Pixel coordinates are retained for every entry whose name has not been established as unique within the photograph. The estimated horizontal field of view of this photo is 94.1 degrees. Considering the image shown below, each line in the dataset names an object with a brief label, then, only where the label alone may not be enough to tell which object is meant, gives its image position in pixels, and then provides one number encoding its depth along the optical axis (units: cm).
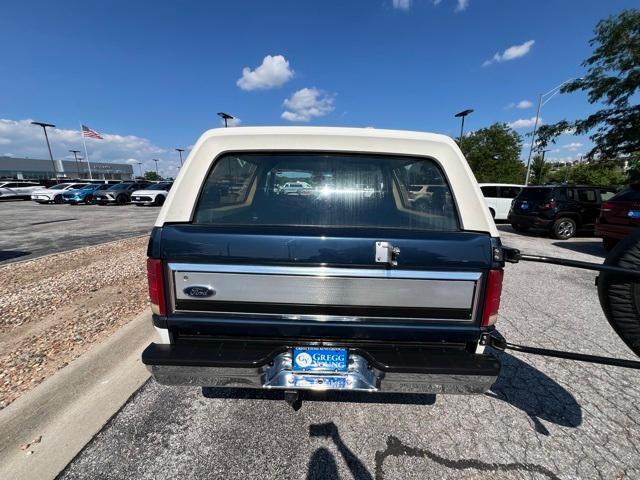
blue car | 2334
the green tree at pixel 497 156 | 4012
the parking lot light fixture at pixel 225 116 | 1991
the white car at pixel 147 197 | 2175
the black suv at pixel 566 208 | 970
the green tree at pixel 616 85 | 1279
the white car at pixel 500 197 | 1343
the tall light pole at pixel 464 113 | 2199
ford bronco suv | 169
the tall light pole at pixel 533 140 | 1899
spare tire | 180
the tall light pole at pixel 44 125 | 3512
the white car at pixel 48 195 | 2356
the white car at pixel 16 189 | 2647
